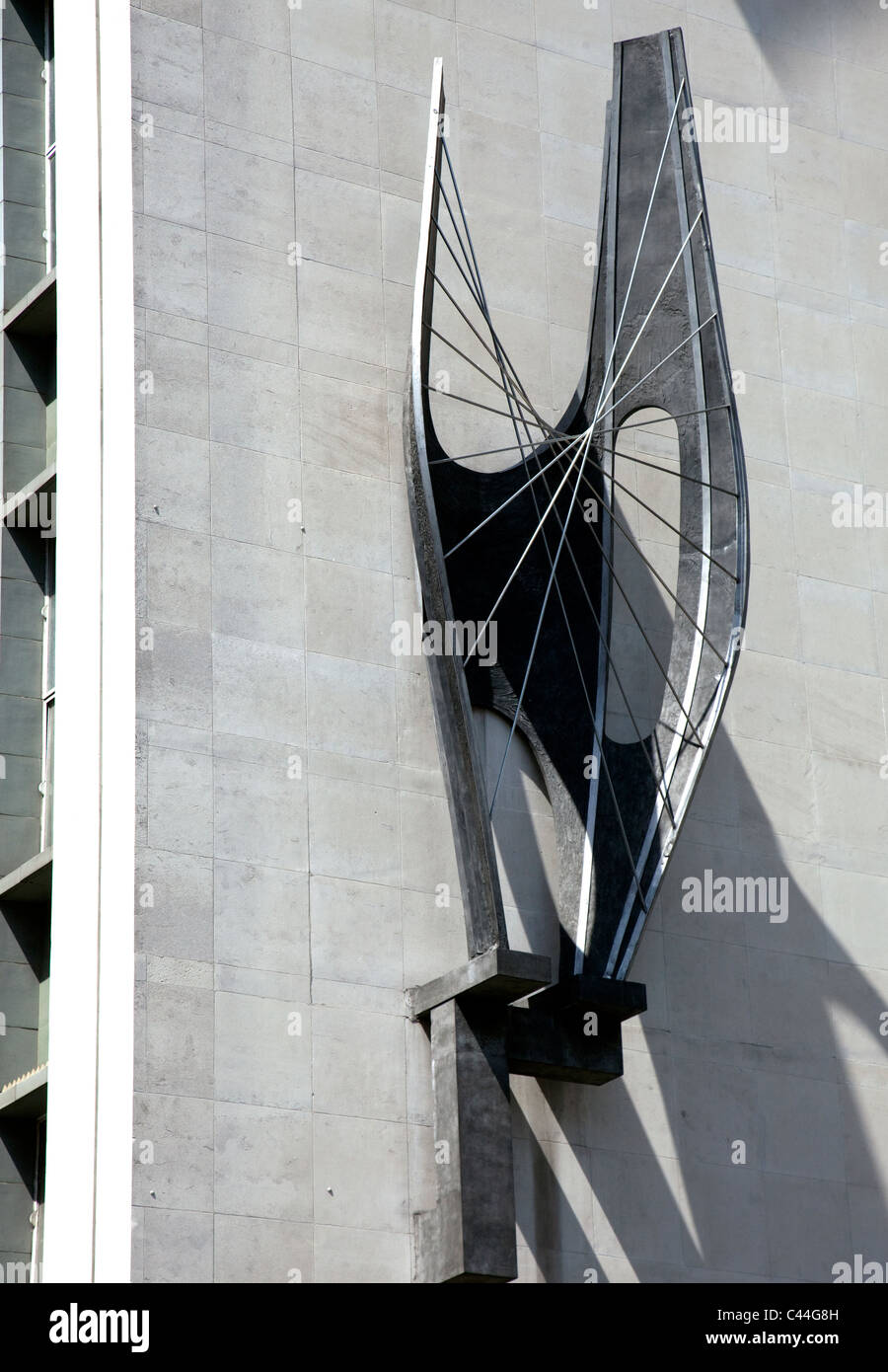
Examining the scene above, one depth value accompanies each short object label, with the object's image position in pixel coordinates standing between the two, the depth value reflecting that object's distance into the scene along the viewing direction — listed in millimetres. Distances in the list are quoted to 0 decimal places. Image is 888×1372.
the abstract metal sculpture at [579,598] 19781
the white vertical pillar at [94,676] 19281
